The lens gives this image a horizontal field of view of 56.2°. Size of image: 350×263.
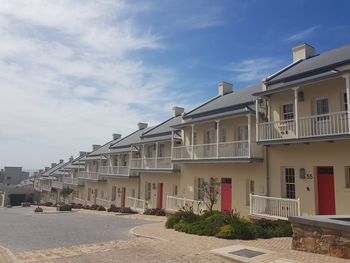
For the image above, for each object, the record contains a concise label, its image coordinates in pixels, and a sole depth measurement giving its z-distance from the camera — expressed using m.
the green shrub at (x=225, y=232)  12.74
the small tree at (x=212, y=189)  20.41
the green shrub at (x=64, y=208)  37.22
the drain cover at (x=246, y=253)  9.67
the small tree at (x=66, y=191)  47.41
